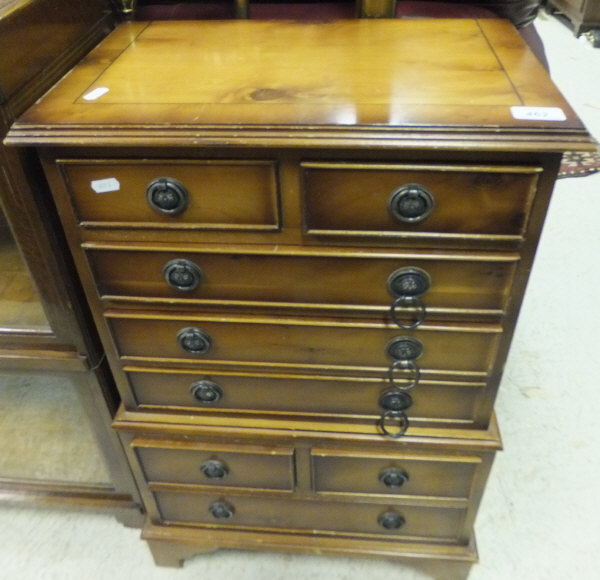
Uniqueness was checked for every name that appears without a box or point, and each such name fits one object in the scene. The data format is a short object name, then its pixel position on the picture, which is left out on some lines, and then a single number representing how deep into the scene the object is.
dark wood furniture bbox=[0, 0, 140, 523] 0.73
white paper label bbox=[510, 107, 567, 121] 0.63
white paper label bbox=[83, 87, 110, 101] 0.71
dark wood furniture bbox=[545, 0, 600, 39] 3.24
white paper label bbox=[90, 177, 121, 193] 0.70
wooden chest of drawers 0.65
